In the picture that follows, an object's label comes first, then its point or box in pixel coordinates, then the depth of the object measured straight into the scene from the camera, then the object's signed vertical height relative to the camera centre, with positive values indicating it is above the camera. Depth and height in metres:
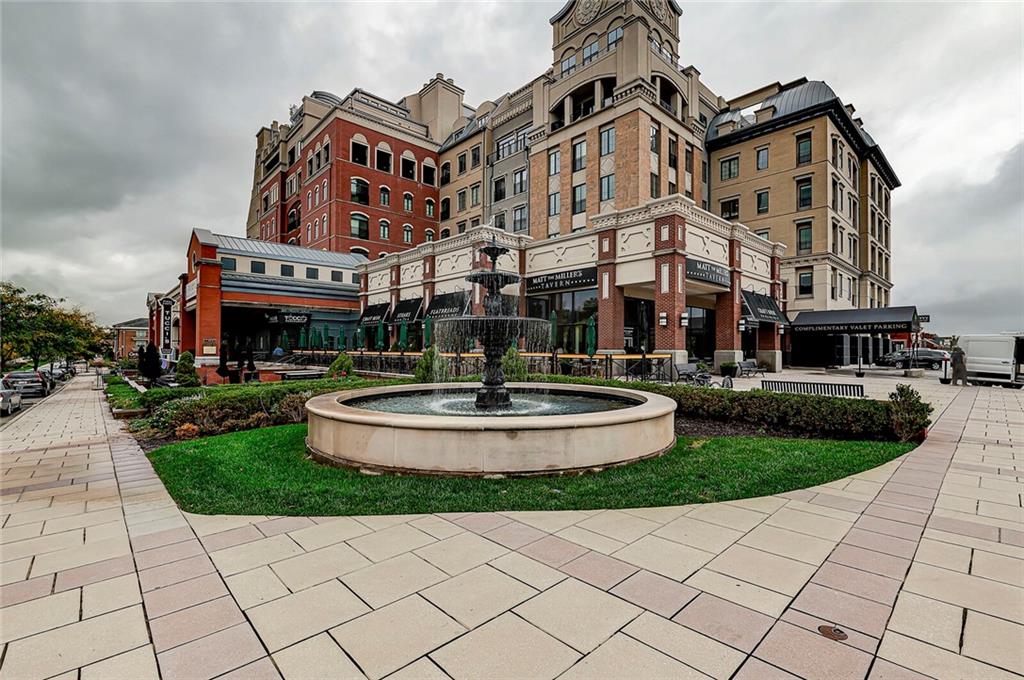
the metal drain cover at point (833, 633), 2.78 -1.78
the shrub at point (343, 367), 15.97 -0.90
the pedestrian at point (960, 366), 21.12 -1.06
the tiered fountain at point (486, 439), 5.89 -1.31
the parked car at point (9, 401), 14.71 -2.02
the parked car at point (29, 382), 21.39 -1.98
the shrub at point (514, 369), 14.06 -0.84
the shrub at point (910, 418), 8.27 -1.35
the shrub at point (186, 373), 17.30 -1.33
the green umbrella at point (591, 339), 19.09 +0.12
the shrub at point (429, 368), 14.51 -0.85
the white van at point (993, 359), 19.97 -0.74
